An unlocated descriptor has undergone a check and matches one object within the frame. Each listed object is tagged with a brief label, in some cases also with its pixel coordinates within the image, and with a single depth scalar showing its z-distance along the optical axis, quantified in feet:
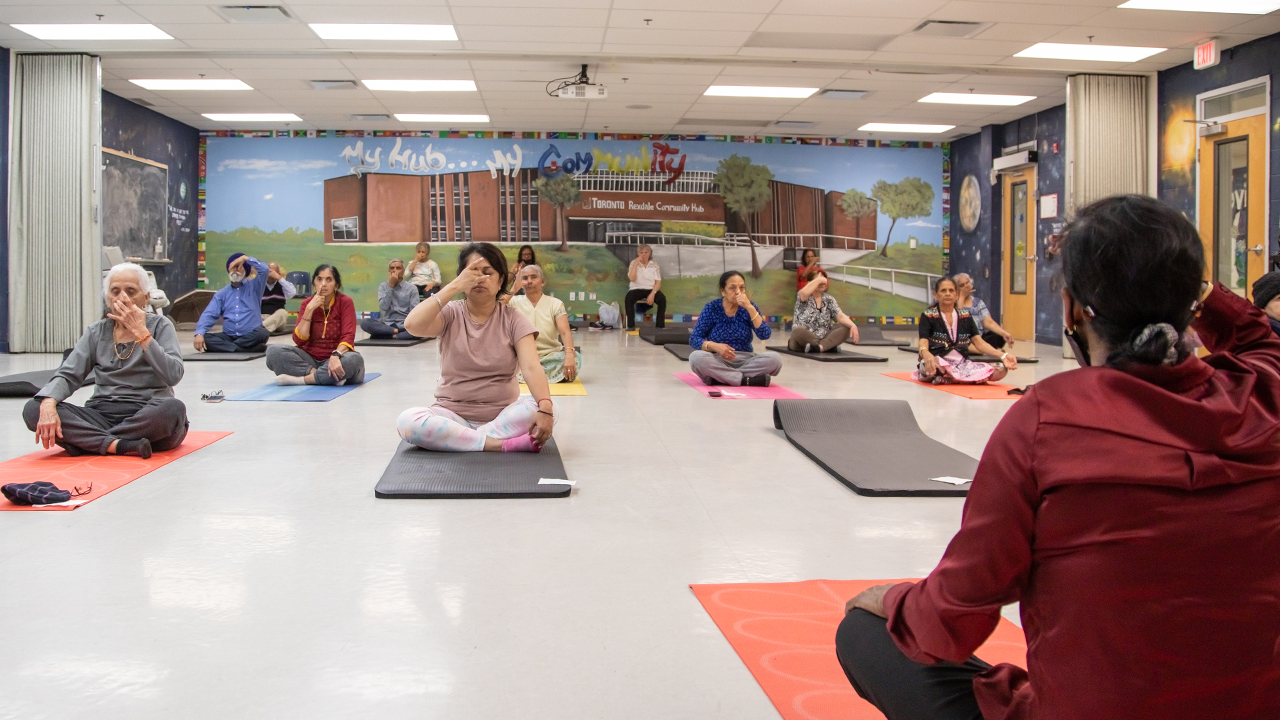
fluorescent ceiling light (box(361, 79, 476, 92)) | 33.99
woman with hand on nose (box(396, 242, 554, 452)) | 13.26
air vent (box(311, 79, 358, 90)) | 33.94
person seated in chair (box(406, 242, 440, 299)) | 41.88
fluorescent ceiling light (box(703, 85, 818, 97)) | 34.86
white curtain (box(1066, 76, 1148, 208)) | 30.81
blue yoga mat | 19.83
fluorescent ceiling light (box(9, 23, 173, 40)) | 26.58
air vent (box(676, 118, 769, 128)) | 42.31
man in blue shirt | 27.78
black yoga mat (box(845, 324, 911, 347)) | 36.58
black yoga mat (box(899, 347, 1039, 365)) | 29.38
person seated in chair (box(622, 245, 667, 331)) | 44.34
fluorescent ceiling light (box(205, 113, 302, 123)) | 40.73
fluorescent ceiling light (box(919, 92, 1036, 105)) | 35.65
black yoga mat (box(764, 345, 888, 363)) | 29.71
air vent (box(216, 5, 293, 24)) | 24.68
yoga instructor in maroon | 3.43
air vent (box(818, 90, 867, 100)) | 35.24
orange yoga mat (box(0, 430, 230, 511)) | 11.57
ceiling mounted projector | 31.37
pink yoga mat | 21.08
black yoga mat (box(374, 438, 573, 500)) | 11.37
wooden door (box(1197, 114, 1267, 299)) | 26.12
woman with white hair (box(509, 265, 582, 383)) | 21.52
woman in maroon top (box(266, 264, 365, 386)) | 22.06
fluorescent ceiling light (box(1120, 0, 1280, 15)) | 23.41
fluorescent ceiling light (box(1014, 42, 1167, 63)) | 28.09
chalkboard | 36.32
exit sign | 26.84
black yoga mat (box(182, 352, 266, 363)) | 27.07
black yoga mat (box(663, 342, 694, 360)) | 30.17
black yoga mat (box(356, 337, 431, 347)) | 34.24
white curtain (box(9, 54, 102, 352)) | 29.25
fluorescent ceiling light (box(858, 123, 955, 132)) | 42.63
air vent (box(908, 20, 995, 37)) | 25.85
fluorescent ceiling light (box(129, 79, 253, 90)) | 33.99
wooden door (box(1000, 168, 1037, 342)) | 40.34
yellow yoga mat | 21.34
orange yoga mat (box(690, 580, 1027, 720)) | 6.11
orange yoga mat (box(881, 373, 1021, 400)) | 21.81
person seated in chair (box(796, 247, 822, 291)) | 44.50
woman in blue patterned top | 22.65
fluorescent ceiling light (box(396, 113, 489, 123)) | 41.14
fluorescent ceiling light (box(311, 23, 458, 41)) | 26.61
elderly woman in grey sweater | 12.85
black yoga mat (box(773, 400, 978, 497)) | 12.18
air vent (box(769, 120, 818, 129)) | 42.34
